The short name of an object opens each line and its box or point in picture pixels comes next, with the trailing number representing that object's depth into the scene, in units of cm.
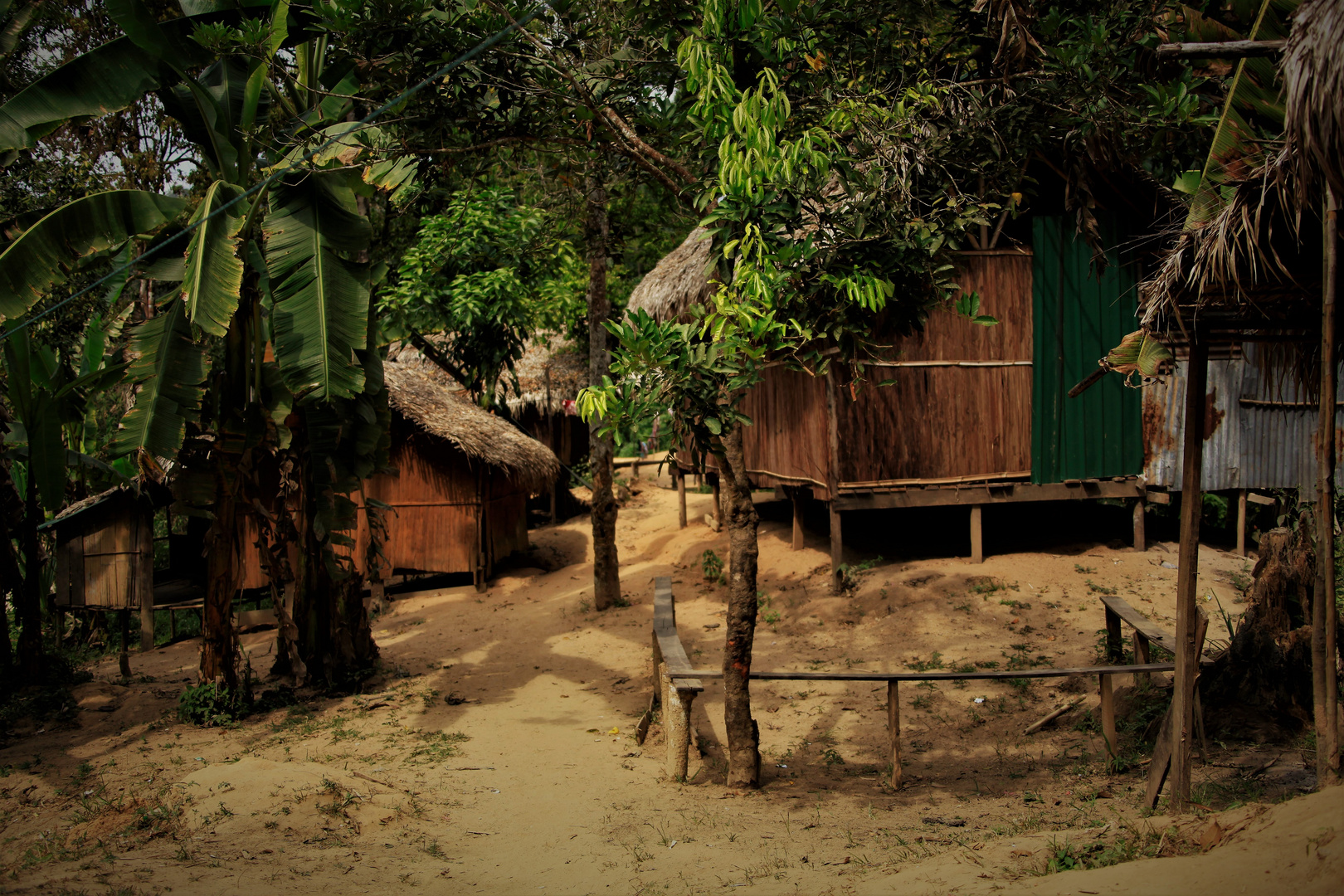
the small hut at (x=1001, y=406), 1019
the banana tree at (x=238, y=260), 638
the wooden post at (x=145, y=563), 1084
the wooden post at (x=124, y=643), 912
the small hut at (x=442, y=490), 1270
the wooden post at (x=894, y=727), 580
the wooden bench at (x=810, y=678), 559
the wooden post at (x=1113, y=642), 720
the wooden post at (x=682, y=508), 1536
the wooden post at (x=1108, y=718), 586
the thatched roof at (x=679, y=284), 1145
